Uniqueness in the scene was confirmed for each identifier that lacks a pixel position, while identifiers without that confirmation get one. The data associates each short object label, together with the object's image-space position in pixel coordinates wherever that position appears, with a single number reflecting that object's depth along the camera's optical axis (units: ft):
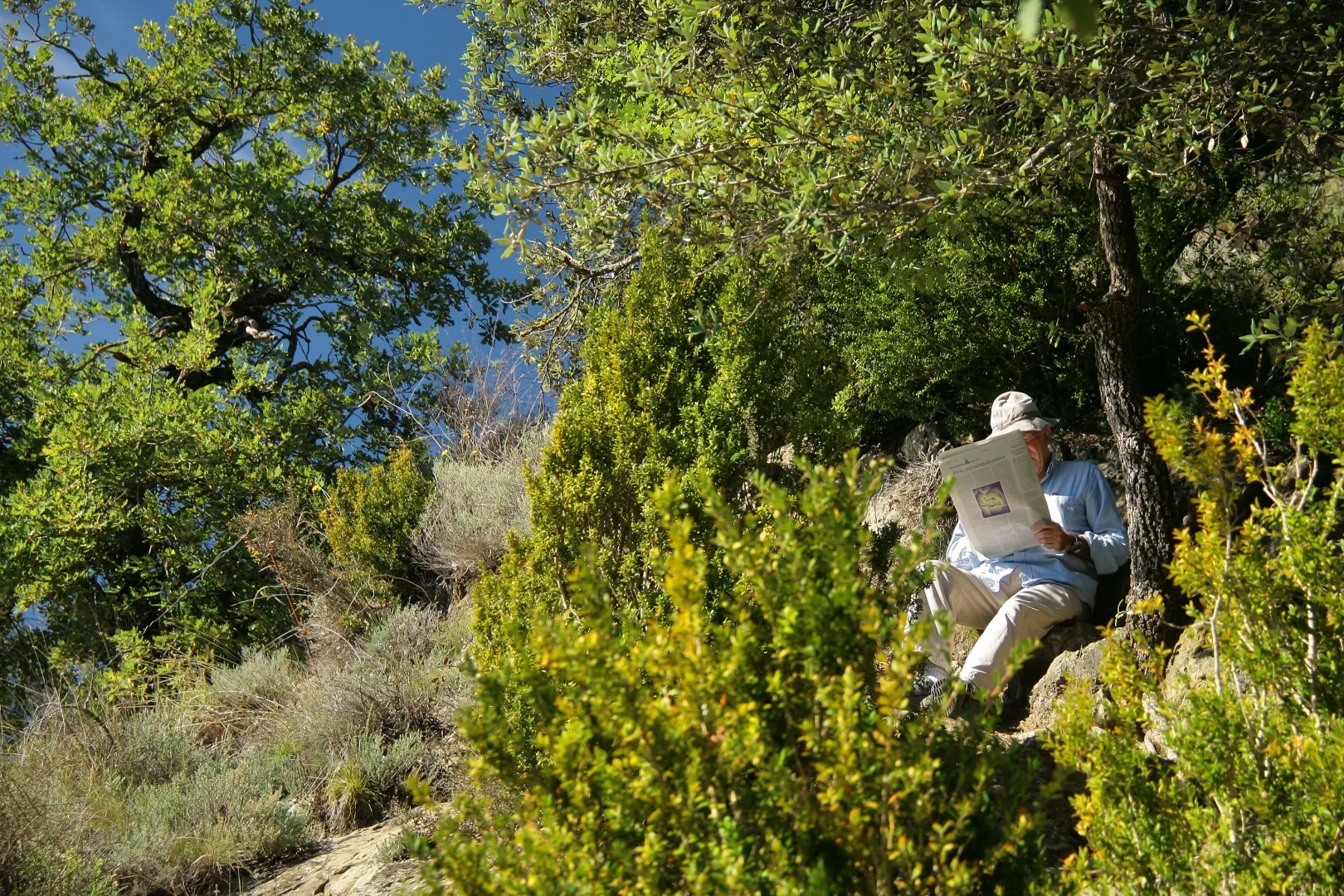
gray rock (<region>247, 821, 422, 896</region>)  13.42
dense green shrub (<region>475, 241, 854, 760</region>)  13.51
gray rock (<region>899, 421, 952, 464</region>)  21.68
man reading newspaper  14.85
